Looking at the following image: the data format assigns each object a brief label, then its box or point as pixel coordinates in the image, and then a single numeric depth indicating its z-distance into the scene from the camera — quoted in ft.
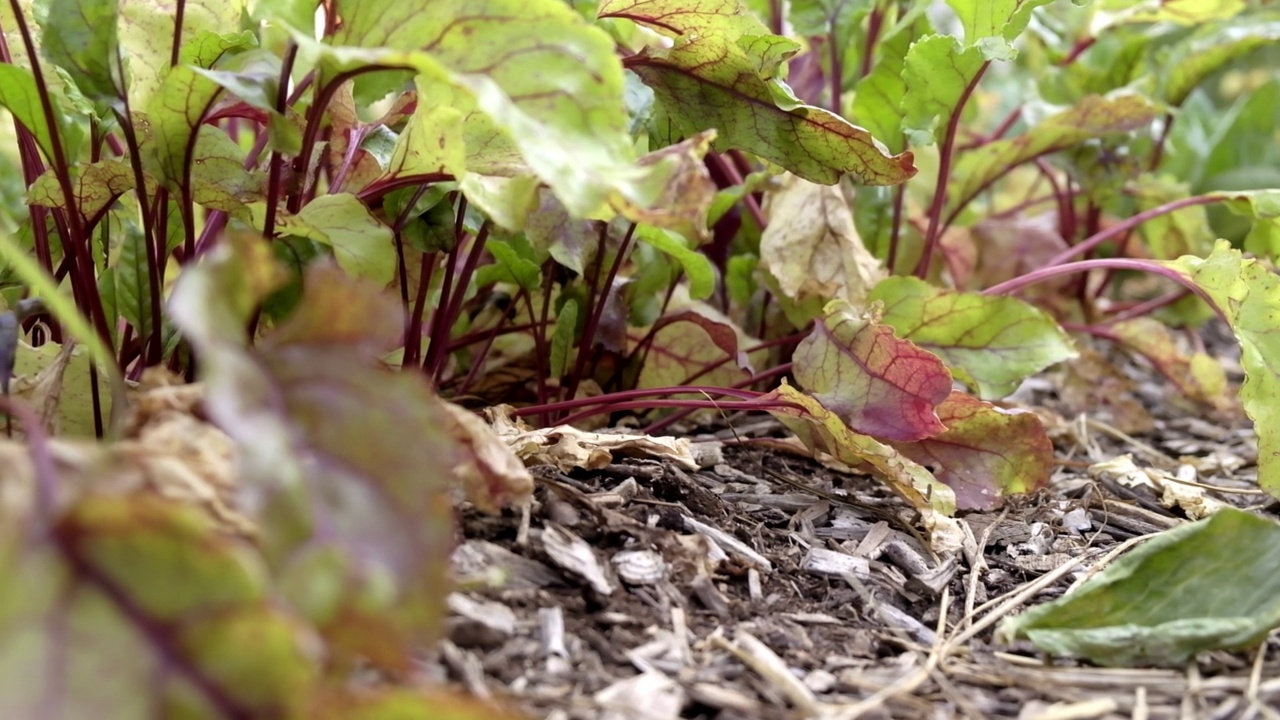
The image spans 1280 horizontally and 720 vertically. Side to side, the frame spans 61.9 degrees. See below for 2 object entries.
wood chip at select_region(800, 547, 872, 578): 3.10
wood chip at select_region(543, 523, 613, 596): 2.68
